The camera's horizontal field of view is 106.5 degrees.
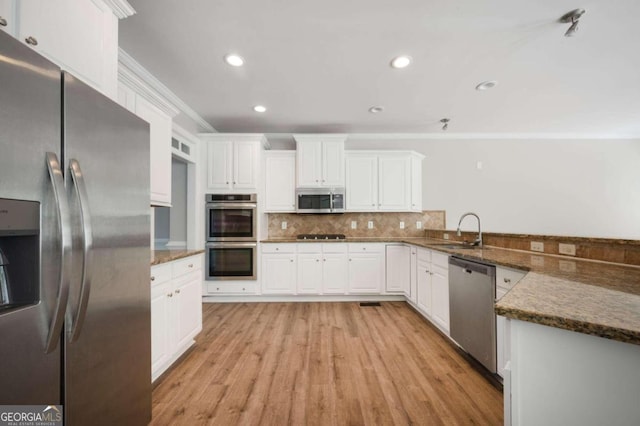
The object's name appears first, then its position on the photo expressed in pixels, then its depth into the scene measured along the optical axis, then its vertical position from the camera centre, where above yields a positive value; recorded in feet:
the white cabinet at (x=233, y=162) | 11.41 +2.60
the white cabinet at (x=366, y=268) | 11.34 -2.50
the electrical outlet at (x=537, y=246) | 6.77 -0.89
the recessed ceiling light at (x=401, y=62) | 7.13 +4.71
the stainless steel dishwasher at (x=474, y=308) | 5.70 -2.44
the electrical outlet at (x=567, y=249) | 5.93 -0.86
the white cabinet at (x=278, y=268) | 11.28 -2.48
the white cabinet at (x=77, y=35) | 2.96 +2.54
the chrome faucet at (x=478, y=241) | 8.87 -0.96
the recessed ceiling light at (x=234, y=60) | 7.02 +4.70
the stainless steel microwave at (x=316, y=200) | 12.13 +0.80
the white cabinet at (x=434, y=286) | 7.77 -2.54
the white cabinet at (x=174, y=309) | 5.35 -2.37
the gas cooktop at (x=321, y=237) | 12.05 -1.09
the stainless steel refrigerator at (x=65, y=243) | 2.18 -0.29
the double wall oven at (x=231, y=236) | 11.16 -0.95
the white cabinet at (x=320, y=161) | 12.10 +2.80
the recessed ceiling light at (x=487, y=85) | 8.51 +4.75
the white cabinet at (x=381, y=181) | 12.57 +1.83
